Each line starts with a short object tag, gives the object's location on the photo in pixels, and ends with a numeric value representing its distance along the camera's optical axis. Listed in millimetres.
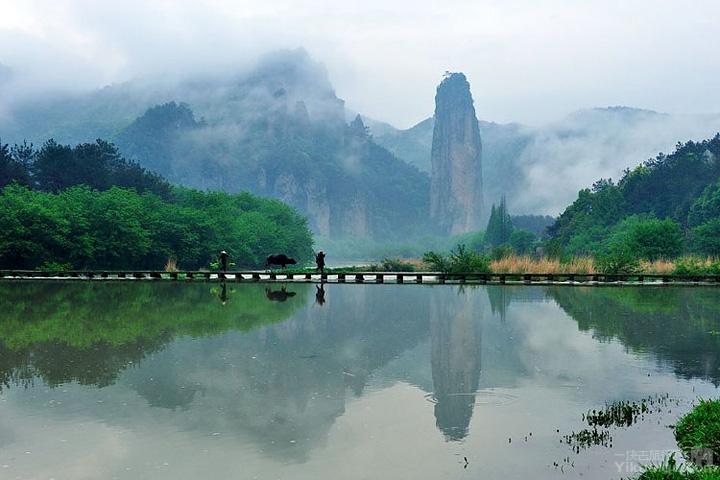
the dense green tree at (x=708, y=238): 63434
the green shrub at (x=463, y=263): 44812
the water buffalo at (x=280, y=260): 49656
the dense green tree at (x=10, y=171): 68000
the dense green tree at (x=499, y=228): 119438
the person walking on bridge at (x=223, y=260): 46062
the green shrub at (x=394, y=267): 57078
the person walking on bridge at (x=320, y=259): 46019
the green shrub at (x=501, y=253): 47719
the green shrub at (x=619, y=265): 42900
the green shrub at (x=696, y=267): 42656
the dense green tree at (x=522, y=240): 103825
